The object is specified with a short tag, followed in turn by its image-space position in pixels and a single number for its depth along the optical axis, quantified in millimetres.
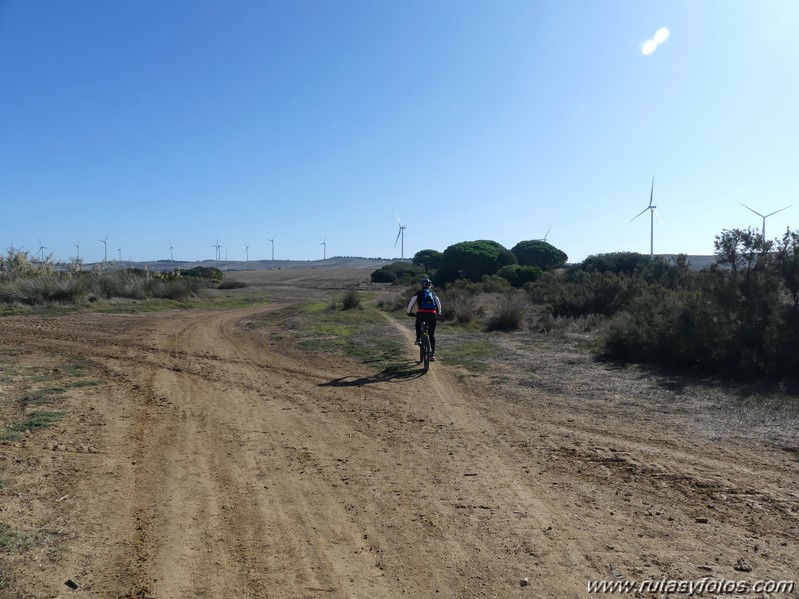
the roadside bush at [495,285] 38294
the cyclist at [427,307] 14156
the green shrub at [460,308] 24812
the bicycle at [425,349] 13794
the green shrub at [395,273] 62262
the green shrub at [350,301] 31031
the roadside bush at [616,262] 38894
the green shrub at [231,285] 57725
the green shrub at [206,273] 67125
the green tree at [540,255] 57188
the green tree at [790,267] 12398
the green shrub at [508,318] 21828
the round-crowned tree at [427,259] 70375
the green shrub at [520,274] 46281
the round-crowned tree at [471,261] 52625
